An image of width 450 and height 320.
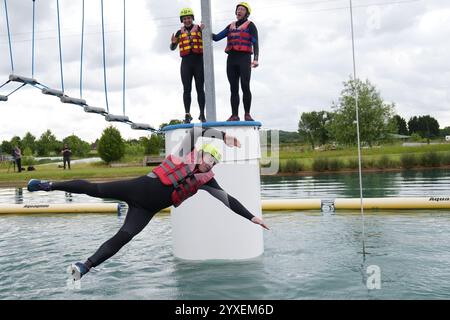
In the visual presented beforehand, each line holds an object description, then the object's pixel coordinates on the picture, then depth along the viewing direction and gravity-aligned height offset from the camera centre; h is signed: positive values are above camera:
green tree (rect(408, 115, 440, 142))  82.38 +5.00
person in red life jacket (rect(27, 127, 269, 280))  4.70 -0.25
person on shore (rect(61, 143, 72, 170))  23.62 +0.81
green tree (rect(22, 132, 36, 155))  74.35 +4.72
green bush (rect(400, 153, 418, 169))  24.14 -0.36
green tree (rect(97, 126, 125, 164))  39.81 +1.80
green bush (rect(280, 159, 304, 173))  25.61 -0.41
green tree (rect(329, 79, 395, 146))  41.94 +3.46
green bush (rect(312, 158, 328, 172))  25.39 -0.40
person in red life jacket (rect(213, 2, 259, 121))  6.55 +1.55
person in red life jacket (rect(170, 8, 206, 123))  6.81 +1.60
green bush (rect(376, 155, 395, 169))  25.06 -0.43
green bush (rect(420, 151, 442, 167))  23.78 -0.31
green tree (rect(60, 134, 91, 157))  65.11 +3.19
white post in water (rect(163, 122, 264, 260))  6.51 -0.67
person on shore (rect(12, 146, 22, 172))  22.27 +0.82
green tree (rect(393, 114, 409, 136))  76.00 +4.56
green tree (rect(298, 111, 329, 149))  67.31 +4.68
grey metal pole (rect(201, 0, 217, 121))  6.62 +1.42
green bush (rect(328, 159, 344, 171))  25.39 -0.43
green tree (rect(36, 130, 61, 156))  69.69 +3.71
